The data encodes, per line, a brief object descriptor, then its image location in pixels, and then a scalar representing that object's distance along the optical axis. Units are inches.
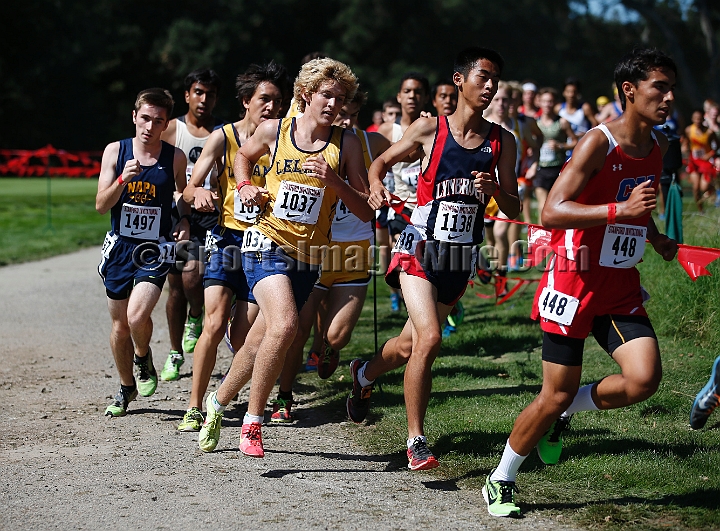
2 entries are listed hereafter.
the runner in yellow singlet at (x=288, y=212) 419.2
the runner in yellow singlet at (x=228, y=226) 489.1
